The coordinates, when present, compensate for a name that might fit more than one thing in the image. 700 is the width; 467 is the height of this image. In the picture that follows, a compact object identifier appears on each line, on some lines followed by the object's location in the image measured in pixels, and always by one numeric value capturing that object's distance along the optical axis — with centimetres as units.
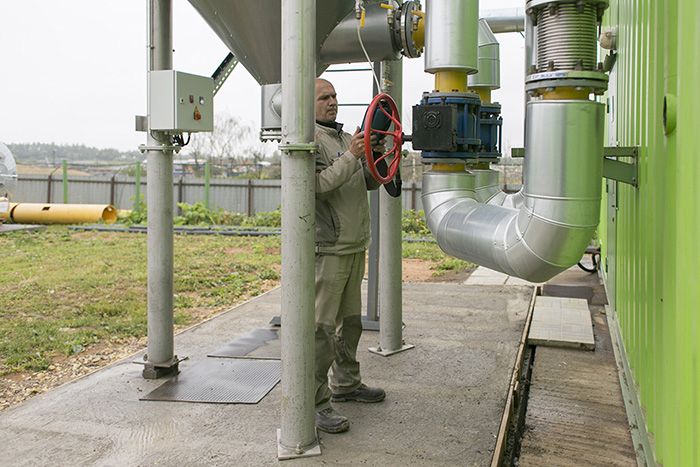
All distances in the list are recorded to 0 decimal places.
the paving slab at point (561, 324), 534
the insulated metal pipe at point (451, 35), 333
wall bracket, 331
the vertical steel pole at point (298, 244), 326
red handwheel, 334
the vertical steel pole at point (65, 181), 1922
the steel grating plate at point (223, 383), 414
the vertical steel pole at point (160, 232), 451
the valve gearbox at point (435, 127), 330
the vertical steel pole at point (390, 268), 509
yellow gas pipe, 1552
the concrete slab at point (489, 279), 783
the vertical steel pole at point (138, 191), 1747
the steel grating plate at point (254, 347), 507
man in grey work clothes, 366
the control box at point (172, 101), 443
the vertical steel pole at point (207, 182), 1786
